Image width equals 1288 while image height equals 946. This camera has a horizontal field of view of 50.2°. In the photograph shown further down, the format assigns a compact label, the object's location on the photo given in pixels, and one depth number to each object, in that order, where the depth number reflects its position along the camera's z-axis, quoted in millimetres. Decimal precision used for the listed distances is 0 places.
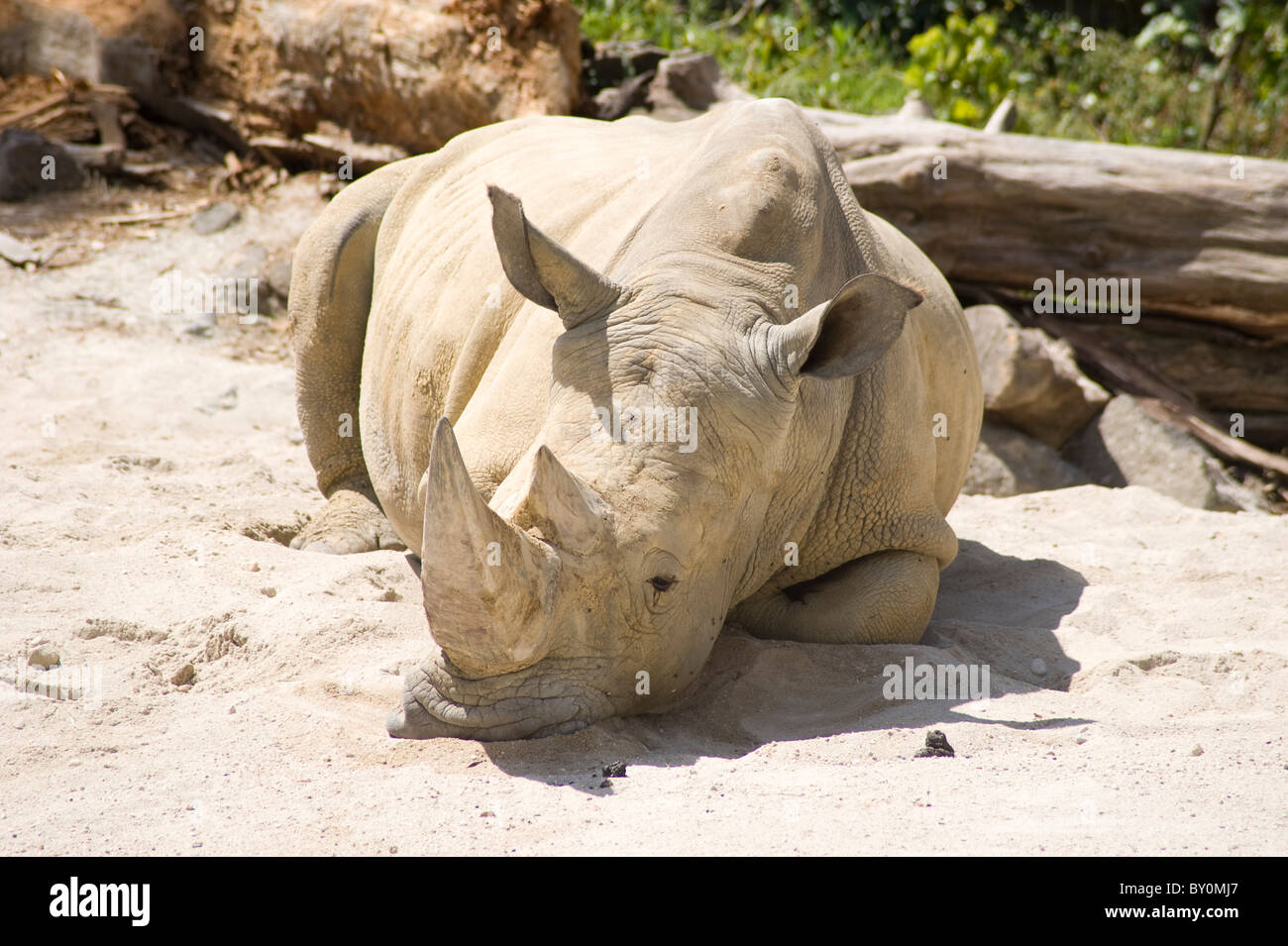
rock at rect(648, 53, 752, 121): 9312
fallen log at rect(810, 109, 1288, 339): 7703
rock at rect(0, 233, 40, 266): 8602
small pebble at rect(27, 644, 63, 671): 3930
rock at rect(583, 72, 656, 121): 9411
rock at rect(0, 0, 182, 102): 10344
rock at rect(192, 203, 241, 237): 9383
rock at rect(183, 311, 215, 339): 8438
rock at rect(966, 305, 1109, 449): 7434
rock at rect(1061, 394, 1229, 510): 7191
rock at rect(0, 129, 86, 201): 9391
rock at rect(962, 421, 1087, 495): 7309
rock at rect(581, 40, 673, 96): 9742
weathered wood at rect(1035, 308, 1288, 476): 7703
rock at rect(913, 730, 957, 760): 3421
